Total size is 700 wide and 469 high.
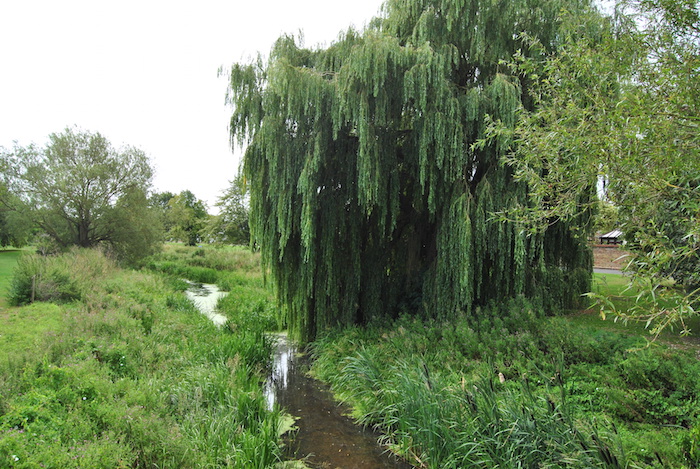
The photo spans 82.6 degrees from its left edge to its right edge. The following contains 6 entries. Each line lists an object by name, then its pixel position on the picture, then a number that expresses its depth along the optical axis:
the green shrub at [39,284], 9.33
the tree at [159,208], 21.55
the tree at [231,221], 32.97
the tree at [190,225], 38.59
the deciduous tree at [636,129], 2.61
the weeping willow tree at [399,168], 6.47
